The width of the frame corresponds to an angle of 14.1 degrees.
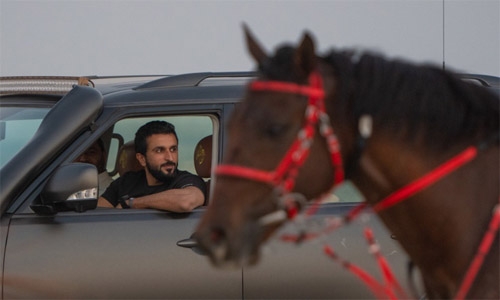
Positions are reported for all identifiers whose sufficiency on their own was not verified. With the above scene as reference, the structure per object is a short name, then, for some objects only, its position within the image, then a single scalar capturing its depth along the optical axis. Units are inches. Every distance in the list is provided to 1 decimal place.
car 363.0
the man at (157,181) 378.0
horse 229.4
